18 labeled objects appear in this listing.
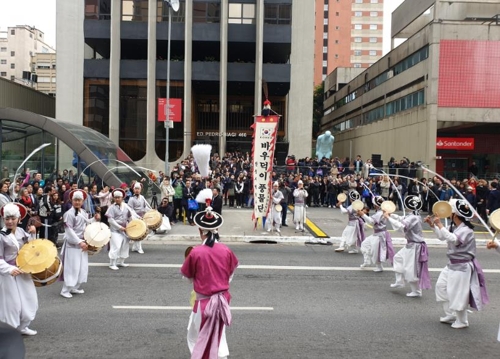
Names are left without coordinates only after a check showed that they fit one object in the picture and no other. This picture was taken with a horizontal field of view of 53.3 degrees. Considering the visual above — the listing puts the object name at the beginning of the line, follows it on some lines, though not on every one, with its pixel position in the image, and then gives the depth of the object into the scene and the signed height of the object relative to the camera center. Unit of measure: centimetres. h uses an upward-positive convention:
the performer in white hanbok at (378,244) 1149 -184
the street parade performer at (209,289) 561 -147
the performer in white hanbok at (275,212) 1788 -179
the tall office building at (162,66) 3831 +733
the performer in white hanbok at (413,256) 944 -173
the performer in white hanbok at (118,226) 1145 -157
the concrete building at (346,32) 9575 +2559
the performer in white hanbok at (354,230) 1380 -183
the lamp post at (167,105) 2641 +303
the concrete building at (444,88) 3148 +532
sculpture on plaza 3822 +138
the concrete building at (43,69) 8514 +1536
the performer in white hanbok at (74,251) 913 -174
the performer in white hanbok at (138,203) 1320 -117
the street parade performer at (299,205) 1809 -153
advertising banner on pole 3529 +357
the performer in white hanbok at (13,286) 679 -181
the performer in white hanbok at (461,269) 753 -157
